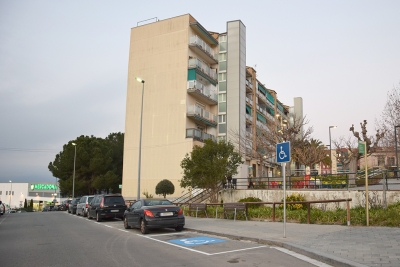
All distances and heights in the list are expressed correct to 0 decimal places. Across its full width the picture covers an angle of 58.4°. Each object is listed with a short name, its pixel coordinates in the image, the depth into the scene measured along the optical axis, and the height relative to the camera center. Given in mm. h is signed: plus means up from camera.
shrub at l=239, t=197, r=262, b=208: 23484 -889
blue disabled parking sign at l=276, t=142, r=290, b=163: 11466 +1092
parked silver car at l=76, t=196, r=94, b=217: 27284 -1725
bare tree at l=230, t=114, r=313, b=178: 35562 +4934
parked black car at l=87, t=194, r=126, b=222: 21062 -1370
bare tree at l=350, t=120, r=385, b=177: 29562 +4171
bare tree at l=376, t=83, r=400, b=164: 30506 +5560
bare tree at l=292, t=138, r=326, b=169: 38378 +3589
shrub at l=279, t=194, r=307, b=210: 20577 -788
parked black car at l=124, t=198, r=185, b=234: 13867 -1236
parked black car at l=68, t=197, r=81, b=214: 33550 -2106
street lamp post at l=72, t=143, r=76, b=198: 50494 -417
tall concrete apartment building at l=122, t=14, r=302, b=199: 40531 +11020
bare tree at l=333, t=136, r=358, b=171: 40984 +5040
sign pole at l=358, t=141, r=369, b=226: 13023 +1436
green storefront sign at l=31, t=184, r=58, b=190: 96262 -978
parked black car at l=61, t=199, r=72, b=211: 48859 -3113
